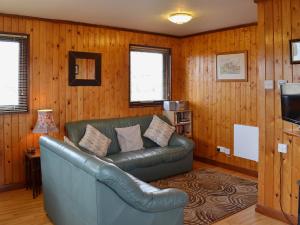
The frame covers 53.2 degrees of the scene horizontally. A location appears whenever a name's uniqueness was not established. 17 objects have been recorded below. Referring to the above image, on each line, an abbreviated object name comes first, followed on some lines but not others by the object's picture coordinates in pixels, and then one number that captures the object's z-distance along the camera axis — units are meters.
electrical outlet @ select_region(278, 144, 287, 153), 3.15
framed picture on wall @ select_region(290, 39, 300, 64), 2.98
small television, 2.78
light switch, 3.21
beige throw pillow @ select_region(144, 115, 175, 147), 5.00
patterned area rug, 3.39
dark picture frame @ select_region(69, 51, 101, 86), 4.63
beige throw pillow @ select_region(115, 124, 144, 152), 4.72
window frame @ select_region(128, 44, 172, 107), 5.44
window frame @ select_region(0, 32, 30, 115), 4.19
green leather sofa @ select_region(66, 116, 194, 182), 4.26
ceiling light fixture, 4.00
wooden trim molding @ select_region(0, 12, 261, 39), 4.24
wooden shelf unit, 5.63
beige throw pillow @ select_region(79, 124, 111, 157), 4.27
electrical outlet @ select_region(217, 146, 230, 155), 5.23
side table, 4.02
